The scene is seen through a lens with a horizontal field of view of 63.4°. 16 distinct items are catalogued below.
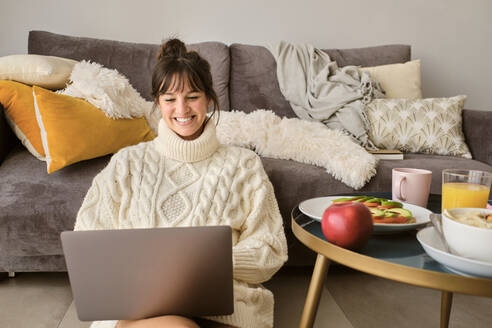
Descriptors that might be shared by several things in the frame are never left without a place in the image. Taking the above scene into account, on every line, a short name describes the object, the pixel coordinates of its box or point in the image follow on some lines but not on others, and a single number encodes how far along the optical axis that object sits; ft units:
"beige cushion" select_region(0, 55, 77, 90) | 4.83
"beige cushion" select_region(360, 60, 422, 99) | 7.11
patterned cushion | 6.30
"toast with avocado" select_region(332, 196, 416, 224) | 2.45
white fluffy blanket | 4.83
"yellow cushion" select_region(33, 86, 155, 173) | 4.32
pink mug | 2.96
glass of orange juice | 2.58
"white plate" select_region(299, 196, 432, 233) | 2.38
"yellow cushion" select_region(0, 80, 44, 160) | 4.65
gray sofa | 4.36
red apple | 2.11
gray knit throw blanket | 6.43
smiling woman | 3.12
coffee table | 1.76
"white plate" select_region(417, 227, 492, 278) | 1.74
